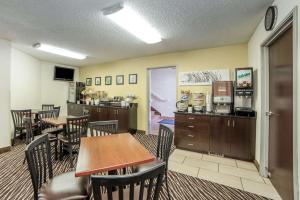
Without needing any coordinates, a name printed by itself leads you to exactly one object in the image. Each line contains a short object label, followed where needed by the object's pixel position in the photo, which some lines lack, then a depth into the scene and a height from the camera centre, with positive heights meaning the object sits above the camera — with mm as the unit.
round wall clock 2039 +1096
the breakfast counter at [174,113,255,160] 3066 -721
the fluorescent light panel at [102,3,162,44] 2180 +1244
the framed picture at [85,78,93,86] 6578 +754
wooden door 1814 -173
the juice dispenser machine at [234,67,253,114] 2996 +177
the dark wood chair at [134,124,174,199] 1869 -570
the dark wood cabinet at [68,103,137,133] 4832 -498
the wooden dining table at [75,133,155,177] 1301 -536
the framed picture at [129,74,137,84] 5285 +704
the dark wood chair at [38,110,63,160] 3136 -671
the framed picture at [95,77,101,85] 6270 +747
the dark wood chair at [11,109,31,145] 4032 -490
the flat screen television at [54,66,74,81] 6126 +1016
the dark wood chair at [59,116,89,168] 2819 -582
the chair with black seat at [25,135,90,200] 1326 -799
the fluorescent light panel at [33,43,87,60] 3881 +1305
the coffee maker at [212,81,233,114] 3398 +107
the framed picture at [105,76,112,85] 5931 +731
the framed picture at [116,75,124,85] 5600 +709
